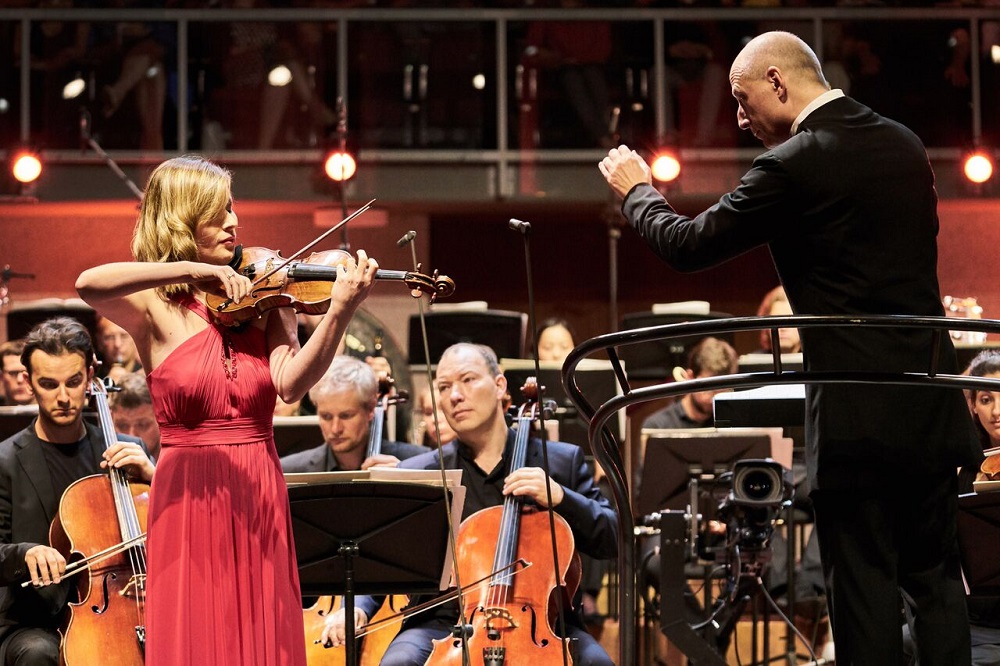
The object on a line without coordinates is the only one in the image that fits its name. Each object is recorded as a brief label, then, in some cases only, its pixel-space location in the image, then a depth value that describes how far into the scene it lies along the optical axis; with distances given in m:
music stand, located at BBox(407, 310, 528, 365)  12.97
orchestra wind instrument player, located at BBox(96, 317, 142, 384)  13.73
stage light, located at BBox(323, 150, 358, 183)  17.76
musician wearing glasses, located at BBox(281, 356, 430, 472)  9.40
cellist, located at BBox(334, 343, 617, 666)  7.98
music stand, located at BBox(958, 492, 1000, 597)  6.76
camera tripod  6.86
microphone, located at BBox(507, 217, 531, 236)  5.57
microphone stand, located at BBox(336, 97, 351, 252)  16.84
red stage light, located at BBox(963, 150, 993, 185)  18.26
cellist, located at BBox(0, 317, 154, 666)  7.58
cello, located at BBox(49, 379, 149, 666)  7.03
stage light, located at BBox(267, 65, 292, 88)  18.97
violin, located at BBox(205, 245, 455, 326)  5.53
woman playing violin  5.31
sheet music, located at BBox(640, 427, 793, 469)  10.12
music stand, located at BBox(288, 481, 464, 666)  6.84
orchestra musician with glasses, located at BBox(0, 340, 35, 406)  11.67
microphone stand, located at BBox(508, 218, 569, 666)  5.31
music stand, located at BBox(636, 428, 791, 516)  10.07
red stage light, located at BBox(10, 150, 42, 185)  17.67
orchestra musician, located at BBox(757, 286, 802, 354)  13.06
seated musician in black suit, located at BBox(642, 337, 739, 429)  12.59
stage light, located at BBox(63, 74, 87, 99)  18.68
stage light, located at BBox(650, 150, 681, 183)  17.86
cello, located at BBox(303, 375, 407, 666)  8.03
